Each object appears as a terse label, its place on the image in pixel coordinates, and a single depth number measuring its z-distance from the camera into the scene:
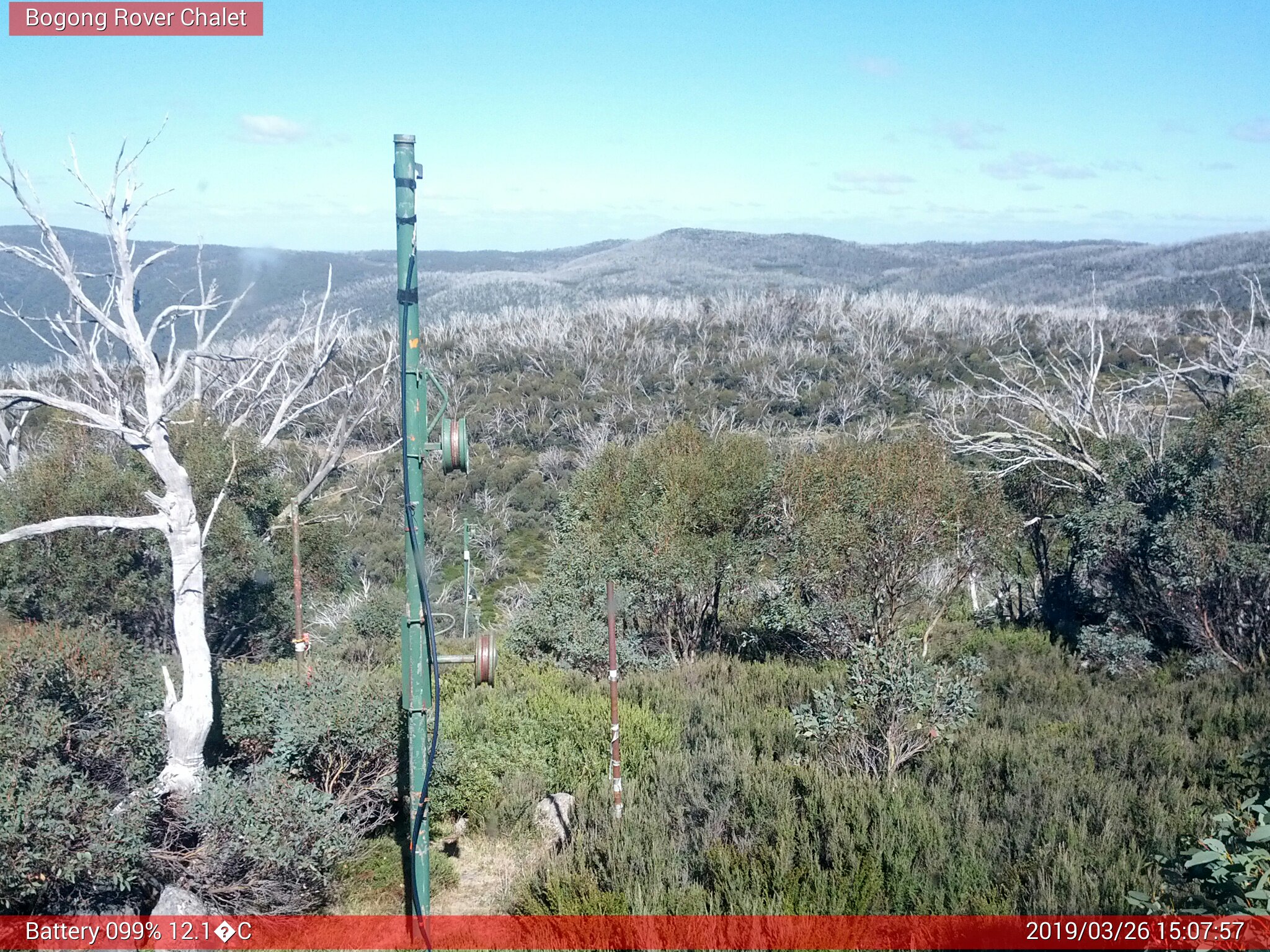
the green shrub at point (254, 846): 5.39
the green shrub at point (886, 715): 7.04
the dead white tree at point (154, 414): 5.85
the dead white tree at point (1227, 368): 13.60
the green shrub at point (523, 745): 7.30
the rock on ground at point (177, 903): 5.12
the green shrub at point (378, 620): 15.50
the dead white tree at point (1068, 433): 15.05
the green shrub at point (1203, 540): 11.48
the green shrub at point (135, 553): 13.46
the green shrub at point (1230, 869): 2.98
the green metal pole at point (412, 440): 4.42
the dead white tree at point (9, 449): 17.20
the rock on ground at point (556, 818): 6.79
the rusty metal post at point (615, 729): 6.18
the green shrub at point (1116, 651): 12.20
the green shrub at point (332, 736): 6.40
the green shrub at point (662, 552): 13.44
